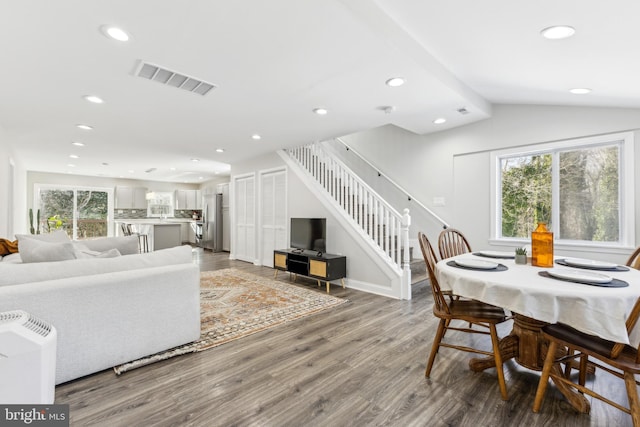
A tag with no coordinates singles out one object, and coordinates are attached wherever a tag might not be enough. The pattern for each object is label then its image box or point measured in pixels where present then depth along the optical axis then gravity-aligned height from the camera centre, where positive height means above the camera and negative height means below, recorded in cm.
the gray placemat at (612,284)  153 -40
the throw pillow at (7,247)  326 -39
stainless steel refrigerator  873 -29
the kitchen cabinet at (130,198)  978 +53
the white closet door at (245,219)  674 -16
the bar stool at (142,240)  747 -70
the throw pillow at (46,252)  230 -31
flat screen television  478 -36
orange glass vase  204 -26
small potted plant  219 -34
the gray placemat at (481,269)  195 -39
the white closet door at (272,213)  596 -1
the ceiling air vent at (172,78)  255 +128
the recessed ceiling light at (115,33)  197 +126
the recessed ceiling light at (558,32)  204 +129
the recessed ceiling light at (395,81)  276 +126
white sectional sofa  190 -65
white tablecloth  140 -46
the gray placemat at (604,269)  193 -39
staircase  403 +14
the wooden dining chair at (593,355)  138 -73
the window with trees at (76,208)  880 +17
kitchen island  748 -51
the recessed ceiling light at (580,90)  295 +125
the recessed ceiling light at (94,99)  312 +126
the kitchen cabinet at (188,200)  1085 +49
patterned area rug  258 -115
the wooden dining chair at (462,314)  190 -71
